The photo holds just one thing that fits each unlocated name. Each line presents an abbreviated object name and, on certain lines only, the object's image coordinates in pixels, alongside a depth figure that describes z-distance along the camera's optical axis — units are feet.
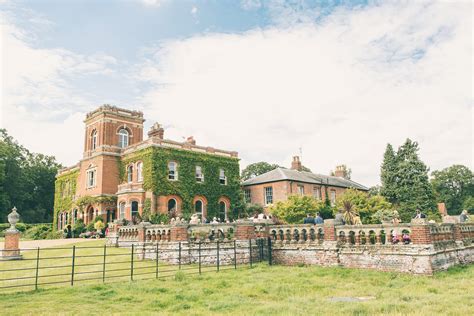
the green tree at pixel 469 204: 219.00
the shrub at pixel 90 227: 118.32
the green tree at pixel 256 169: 228.22
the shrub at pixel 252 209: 136.56
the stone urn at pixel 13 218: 66.14
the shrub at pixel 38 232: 126.41
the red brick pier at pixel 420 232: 43.50
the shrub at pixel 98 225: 112.06
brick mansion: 121.08
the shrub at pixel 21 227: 141.97
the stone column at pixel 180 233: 56.70
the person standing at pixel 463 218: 61.54
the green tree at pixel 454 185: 233.55
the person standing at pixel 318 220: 60.03
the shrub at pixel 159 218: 113.91
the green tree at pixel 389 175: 141.38
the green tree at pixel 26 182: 181.68
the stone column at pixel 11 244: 61.72
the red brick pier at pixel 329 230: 50.90
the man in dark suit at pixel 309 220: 59.41
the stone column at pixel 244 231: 56.24
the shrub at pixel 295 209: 106.63
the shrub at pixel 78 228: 120.57
